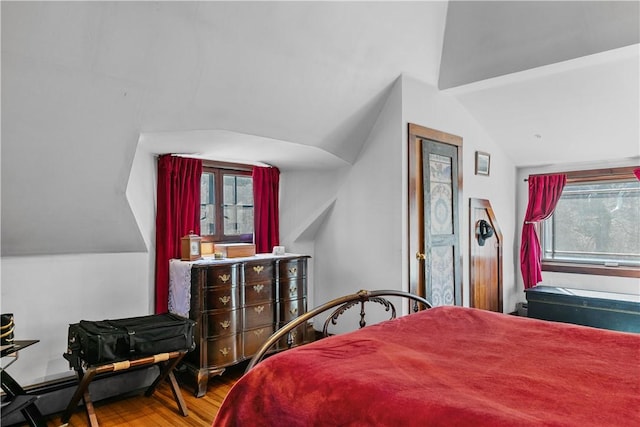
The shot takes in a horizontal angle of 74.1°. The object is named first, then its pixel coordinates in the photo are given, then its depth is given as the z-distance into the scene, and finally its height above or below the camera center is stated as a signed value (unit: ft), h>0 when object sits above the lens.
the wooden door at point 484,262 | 14.75 -1.19
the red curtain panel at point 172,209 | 11.42 +0.55
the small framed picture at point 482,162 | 15.07 +2.41
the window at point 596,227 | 14.97 +0.08
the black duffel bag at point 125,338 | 8.34 -2.27
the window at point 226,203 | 12.98 +0.84
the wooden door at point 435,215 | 12.16 +0.43
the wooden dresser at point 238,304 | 10.61 -2.06
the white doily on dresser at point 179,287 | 10.71 -1.51
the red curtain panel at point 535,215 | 16.21 +0.54
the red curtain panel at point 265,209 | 14.12 +0.67
